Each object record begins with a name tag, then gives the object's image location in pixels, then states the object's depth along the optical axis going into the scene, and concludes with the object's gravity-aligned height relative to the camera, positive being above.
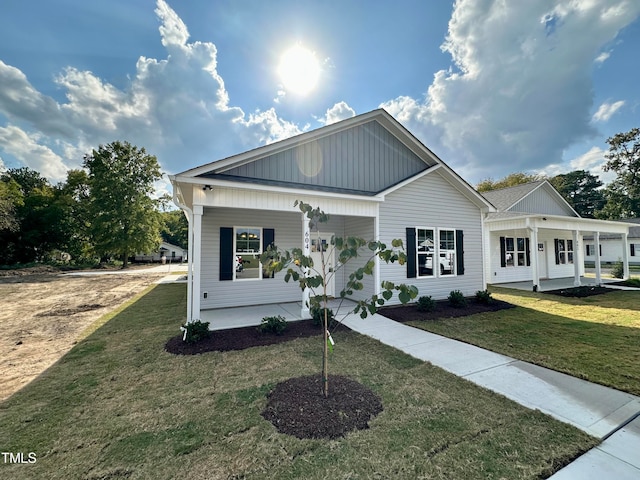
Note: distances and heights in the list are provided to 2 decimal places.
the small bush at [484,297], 8.60 -1.46
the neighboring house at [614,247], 25.44 +0.57
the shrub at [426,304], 7.70 -1.53
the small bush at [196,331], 5.17 -1.58
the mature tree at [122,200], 23.86 +4.89
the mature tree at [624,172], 29.38 +9.14
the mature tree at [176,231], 49.67 +3.91
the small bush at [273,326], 5.69 -1.60
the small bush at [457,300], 8.20 -1.48
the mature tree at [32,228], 24.55 +2.28
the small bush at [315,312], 3.36 -0.79
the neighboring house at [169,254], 41.38 -0.38
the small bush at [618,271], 15.22 -1.08
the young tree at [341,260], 2.56 -0.10
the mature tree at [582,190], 37.81 +9.09
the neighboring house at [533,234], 11.79 +0.98
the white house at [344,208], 6.94 +1.30
